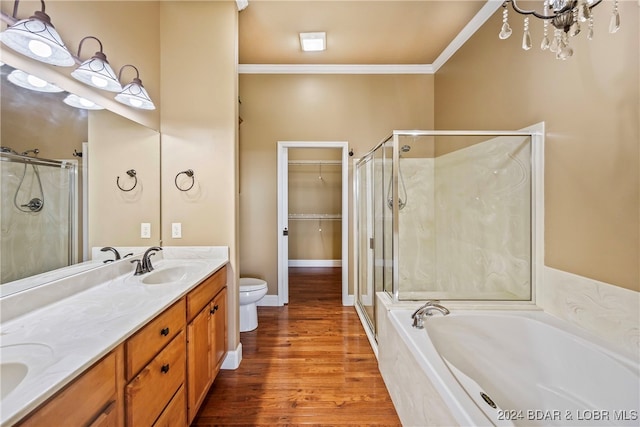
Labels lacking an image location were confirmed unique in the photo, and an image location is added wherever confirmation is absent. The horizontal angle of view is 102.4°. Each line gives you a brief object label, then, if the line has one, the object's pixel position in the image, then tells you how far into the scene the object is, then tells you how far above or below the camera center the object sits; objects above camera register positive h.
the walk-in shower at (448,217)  1.75 -0.06
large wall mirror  1.04 +0.14
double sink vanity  0.66 -0.43
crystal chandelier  1.00 +0.77
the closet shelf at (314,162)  4.58 +0.88
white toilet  2.43 -0.89
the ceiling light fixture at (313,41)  2.44 +1.66
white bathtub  1.02 -0.76
